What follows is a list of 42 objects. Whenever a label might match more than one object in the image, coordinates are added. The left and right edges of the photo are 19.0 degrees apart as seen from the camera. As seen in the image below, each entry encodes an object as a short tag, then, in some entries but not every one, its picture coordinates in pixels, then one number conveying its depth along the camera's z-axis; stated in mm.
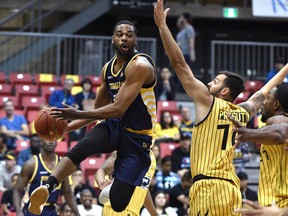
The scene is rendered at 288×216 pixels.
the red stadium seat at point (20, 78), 18391
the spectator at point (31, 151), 14406
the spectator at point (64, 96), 17125
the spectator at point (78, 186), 13672
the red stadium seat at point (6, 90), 18016
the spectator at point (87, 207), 13056
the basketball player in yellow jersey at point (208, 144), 7938
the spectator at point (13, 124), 15930
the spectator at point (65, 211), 12594
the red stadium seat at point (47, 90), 17922
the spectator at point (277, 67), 17750
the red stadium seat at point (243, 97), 17656
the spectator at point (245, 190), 13922
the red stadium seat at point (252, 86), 18891
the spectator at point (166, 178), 14430
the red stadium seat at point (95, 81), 18338
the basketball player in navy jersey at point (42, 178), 10992
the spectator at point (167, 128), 16406
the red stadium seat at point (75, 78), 18447
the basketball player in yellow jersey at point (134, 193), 8602
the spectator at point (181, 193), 13777
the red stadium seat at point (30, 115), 16781
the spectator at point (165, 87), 18234
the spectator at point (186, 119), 16453
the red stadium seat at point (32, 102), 17359
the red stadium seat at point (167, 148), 15859
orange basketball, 8195
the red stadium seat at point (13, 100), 17466
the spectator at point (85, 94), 17000
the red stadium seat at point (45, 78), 18561
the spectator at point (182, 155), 15125
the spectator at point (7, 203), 13141
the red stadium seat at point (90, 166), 15164
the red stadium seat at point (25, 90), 17969
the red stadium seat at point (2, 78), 18391
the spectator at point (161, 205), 13266
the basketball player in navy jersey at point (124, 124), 8281
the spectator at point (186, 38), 18641
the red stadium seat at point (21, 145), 15402
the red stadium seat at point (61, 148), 15126
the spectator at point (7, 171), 14008
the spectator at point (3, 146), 14742
